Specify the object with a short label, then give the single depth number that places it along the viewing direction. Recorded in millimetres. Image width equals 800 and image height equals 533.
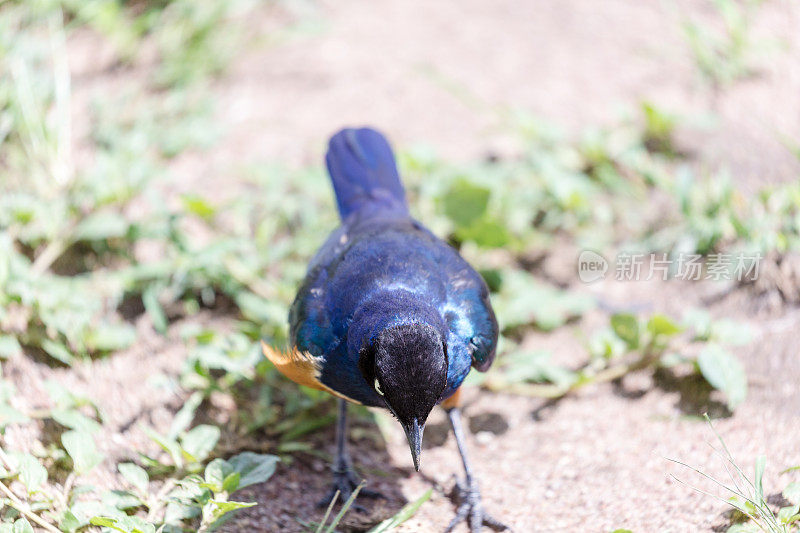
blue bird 4902
